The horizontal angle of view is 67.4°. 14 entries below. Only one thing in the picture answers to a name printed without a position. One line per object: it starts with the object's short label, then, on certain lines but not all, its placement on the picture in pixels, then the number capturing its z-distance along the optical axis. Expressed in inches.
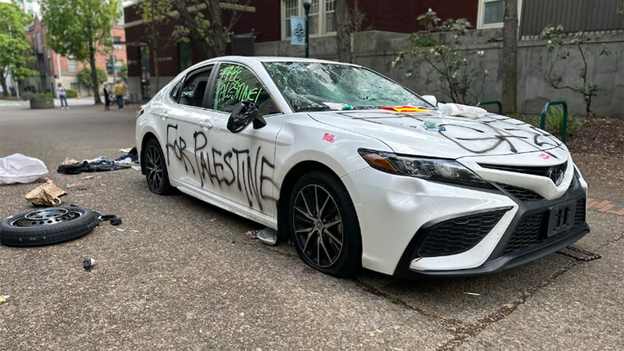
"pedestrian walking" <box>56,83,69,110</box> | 1195.3
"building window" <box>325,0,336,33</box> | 713.0
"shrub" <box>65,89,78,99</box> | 2242.9
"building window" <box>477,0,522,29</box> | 566.1
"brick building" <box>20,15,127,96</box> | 2379.4
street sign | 433.1
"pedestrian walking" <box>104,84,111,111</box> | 1067.9
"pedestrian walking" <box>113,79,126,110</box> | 1069.1
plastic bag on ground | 238.2
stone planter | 1228.5
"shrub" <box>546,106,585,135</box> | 325.7
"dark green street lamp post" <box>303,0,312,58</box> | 425.6
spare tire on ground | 147.7
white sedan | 105.2
